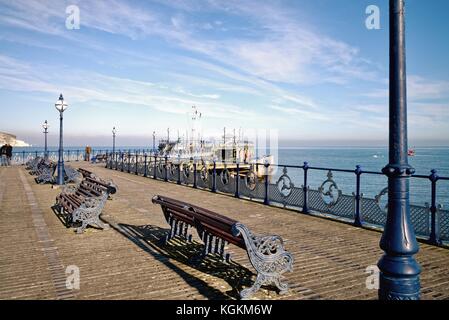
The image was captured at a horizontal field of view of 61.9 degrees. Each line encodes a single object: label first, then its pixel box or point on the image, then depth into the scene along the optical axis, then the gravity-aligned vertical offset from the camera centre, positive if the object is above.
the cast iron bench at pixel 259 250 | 4.90 -1.29
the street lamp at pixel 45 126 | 39.27 +3.05
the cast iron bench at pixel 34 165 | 28.59 -0.85
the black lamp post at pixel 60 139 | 18.89 +0.82
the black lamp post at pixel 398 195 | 3.70 -0.42
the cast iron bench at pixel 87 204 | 8.73 -1.25
